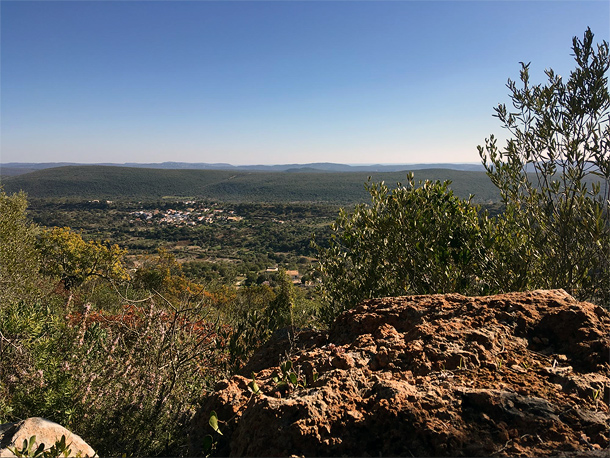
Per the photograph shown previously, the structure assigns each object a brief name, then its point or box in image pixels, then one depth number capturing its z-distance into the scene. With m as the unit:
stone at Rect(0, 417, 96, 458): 2.40
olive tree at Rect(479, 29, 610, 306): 4.26
